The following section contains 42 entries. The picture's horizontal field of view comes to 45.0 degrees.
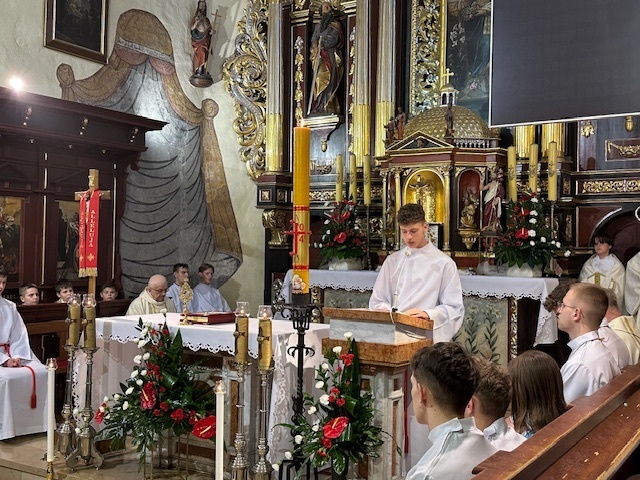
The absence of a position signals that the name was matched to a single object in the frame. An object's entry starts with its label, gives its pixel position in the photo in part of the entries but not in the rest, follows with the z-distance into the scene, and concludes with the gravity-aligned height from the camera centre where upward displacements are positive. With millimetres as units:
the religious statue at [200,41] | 11250 +3199
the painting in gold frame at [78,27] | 9180 +2867
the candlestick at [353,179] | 10055 +1068
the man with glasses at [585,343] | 3770 -408
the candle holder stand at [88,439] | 5613 -1310
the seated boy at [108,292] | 9367 -393
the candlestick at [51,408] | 5109 -979
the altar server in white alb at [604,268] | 8633 -80
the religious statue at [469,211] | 9289 +598
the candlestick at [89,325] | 5645 -477
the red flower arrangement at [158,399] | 5156 -953
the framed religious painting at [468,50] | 10109 +2800
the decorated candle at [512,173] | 8711 +997
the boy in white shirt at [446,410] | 2598 -535
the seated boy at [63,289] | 8500 -323
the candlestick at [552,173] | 8602 +980
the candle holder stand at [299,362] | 4492 -617
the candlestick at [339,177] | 10039 +1088
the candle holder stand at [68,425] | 5676 -1223
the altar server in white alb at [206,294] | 10281 -455
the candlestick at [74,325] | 5680 -480
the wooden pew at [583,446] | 2020 -561
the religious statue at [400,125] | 9793 +1739
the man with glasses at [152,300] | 8000 -416
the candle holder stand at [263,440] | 4805 -1123
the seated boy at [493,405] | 3018 -571
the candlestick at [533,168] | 8602 +1040
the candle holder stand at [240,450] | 4840 -1203
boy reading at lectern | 5383 -153
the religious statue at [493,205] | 8891 +649
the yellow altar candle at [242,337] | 4883 -488
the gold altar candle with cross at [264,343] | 4828 -517
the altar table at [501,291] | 8109 -327
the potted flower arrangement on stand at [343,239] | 9633 +269
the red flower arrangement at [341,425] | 4453 -961
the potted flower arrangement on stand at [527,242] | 8336 +207
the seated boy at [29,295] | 8234 -377
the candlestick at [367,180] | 9875 +1031
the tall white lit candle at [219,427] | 3753 -855
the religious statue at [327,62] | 10875 +2798
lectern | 4602 -575
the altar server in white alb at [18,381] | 6688 -1081
